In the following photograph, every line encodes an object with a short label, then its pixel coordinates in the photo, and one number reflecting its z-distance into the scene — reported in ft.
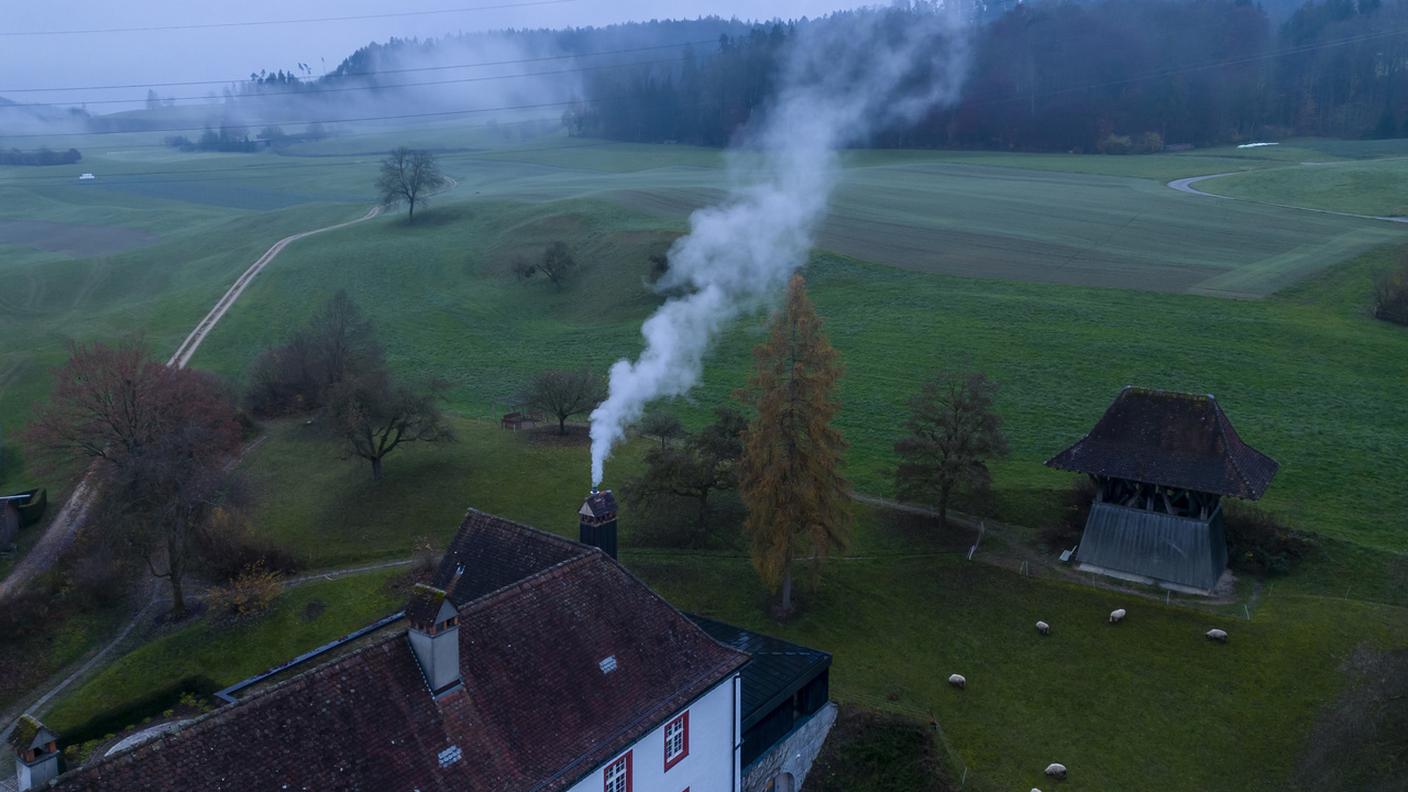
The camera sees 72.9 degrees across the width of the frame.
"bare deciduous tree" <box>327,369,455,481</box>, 165.48
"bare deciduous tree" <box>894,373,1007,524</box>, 142.10
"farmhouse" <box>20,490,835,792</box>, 60.95
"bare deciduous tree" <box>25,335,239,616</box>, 128.26
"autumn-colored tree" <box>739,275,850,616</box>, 117.39
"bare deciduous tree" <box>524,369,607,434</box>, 187.62
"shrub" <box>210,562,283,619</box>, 127.34
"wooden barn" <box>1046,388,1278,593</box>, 128.77
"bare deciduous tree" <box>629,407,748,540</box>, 144.05
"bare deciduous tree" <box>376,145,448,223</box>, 381.81
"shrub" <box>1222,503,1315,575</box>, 132.87
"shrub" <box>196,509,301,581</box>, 136.56
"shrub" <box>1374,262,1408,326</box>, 227.40
